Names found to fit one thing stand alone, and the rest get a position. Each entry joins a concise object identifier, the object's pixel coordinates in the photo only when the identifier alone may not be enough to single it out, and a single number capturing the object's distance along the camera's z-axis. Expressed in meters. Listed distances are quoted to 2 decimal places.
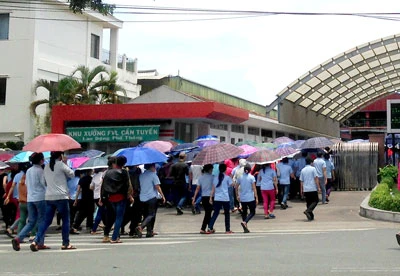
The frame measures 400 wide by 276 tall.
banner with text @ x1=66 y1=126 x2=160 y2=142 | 25.92
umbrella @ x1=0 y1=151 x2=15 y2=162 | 18.95
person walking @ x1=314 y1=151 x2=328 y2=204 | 19.20
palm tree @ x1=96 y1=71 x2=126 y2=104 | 31.47
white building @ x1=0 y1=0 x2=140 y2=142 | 32.34
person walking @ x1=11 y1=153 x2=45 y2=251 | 11.24
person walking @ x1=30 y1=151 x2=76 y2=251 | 10.99
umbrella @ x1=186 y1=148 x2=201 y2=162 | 19.83
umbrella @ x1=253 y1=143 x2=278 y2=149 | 21.76
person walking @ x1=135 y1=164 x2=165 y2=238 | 13.16
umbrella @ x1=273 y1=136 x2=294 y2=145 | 23.98
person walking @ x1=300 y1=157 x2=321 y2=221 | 16.31
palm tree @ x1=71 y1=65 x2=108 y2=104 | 30.80
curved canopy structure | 33.71
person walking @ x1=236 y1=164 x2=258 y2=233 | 14.38
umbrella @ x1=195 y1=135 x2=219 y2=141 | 22.50
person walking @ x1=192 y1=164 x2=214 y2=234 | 13.94
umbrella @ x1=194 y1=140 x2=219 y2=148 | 20.78
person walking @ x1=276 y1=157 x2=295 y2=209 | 18.84
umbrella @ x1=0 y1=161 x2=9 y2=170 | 15.46
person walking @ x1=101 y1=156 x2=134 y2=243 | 11.98
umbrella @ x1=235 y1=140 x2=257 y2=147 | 22.52
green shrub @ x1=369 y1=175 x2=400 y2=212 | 15.87
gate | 24.00
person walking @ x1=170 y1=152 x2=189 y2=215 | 18.70
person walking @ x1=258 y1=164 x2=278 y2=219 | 16.62
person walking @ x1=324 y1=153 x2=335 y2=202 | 20.48
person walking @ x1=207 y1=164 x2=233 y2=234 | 13.77
